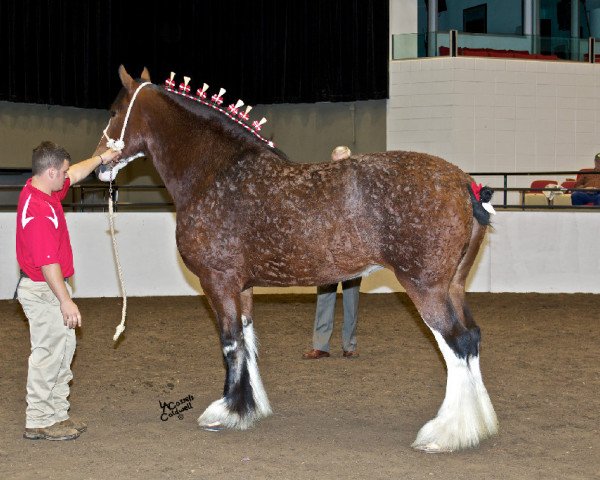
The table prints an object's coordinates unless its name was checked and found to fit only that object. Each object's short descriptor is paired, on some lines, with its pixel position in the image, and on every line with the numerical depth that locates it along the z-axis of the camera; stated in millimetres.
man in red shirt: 4195
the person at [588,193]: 11375
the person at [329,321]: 6812
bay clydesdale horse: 4289
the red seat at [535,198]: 12359
